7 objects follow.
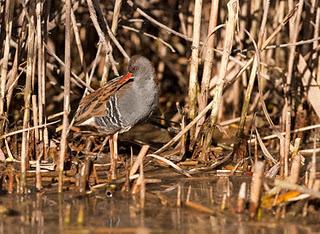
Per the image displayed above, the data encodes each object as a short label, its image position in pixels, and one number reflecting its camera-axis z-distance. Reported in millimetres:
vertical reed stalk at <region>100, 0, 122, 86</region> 12336
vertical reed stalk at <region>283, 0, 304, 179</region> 12641
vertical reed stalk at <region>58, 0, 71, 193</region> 10156
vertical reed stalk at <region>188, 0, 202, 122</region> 11844
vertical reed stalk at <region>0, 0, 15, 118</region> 11641
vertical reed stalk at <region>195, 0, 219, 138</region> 11914
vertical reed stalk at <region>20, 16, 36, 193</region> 11516
